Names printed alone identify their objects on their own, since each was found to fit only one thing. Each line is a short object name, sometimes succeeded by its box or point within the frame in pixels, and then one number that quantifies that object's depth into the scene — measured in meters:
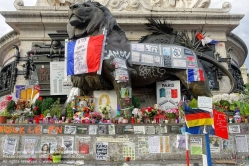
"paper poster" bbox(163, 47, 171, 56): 8.84
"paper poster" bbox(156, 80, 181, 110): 8.88
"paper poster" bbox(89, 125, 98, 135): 6.39
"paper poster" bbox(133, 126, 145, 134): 6.43
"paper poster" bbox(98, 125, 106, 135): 6.42
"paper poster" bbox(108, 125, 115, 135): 6.39
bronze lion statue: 7.79
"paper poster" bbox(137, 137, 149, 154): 6.16
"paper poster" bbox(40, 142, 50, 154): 6.17
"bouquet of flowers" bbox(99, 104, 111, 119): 7.30
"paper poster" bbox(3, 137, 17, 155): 6.22
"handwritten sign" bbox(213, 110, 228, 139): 4.96
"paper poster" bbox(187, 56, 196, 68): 8.81
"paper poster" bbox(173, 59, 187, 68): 8.74
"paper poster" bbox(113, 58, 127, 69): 7.69
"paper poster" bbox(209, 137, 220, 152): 6.29
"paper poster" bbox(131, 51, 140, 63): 8.28
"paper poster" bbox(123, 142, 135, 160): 6.10
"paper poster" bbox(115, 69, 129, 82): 7.66
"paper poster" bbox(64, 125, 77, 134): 6.43
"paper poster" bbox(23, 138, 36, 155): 6.20
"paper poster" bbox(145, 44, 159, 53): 8.69
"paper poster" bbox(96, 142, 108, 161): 6.11
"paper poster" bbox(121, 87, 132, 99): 7.59
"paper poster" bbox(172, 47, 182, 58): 8.86
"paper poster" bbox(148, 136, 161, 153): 6.17
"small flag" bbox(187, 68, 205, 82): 8.57
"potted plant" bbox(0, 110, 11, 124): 7.00
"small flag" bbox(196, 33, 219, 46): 10.76
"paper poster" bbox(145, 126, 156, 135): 6.43
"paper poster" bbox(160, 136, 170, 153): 6.18
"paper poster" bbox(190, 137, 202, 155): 6.13
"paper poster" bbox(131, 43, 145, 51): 8.43
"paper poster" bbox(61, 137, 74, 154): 6.16
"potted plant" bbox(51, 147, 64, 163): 5.98
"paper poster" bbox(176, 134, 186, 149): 6.17
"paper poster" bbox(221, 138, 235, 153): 6.31
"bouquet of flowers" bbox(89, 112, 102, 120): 6.99
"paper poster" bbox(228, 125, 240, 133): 6.59
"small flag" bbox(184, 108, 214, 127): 4.98
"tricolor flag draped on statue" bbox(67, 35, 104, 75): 7.73
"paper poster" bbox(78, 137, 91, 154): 6.16
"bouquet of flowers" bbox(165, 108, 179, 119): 6.97
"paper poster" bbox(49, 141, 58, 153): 6.20
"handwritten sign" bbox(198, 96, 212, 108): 4.90
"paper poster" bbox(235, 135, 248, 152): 6.38
